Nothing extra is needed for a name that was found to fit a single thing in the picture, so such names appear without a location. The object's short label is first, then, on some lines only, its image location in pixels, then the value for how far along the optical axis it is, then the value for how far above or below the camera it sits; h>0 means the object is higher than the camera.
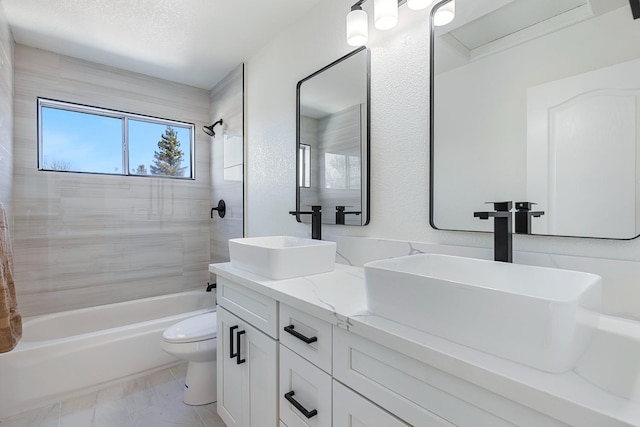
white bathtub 1.84 -0.95
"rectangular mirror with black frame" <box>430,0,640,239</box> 0.84 +0.31
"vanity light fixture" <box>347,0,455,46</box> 1.18 +0.81
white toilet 1.88 -0.89
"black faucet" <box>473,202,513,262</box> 0.92 -0.06
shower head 3.03 +0.82
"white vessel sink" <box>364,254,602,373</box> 0.55 -0.21
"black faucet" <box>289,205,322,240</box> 1.72 -0.06
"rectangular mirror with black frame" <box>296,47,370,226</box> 1.53 +0.39
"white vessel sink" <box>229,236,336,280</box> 1.27 -0.22
